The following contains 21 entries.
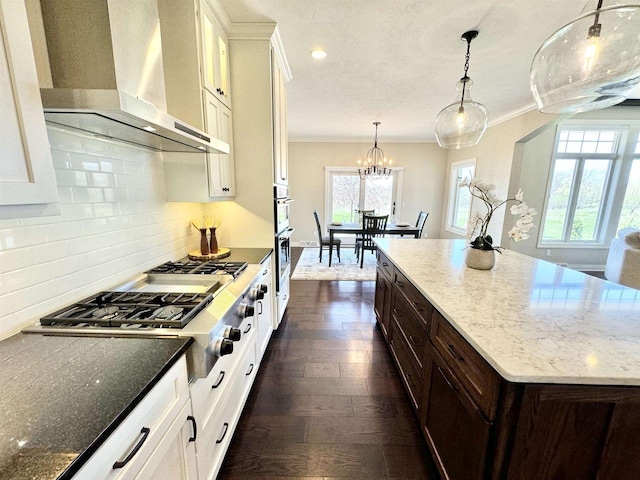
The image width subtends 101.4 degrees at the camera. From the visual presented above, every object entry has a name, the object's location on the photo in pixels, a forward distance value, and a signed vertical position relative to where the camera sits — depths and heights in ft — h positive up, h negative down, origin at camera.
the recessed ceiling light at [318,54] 7.83 +4.23
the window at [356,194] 21.53 +0.04
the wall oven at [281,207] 8.00 -0.44
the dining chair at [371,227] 15.71 -1.95
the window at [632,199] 14.88 +0.00
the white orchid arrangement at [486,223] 5.30 -0.54
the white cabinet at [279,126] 7.83 +2.18
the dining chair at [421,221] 17.21 -1.73
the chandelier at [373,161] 19.71 +2.67
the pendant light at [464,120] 7.07 +2.08
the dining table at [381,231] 16.38 -2.23
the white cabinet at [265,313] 6.49 -3.25
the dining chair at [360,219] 18.03 -1.85
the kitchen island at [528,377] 2.68 -2.00
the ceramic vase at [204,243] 6.88 -1.33
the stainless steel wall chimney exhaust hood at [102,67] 2.76 +1.58
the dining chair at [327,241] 16.65 -2.99
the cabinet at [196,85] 5.38 +2.34
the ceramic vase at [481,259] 5.85 -1.37
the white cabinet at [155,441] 1.98 -2.22
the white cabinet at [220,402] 3.54 -3.35
